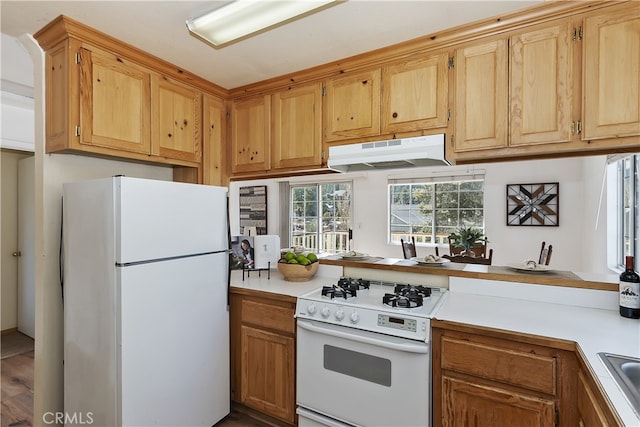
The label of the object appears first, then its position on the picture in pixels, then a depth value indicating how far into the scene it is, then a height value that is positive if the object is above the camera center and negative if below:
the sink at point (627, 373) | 0.90 -0.51
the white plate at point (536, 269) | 1.93 -0.35
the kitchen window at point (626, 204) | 2.48 +0.07
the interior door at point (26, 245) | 3.60 -0.42
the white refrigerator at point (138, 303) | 1.58 -0.51
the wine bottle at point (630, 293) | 1.52 -0.39
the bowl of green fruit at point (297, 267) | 2.36 -0.42
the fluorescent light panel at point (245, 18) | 1.52 +0.99
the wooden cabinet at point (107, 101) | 1.82 +0.66
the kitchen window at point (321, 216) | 5.71 -0.10
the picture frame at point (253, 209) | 6.25 +0.03
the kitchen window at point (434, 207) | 4.82 +0.07
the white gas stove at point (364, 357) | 1.55 -0.77
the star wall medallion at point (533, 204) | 4.26 +0.11
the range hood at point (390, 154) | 1.93 +0.37
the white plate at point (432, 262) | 2.24 -0.36
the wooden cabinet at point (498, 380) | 1.28 -0.73
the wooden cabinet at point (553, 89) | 1.54 +0.66
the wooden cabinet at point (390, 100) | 1.97 +0.74
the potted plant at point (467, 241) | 3.62 -0.33
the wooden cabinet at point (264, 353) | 1.96 -0.93
